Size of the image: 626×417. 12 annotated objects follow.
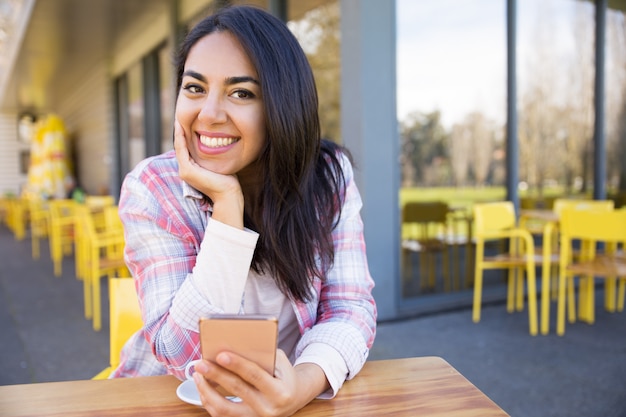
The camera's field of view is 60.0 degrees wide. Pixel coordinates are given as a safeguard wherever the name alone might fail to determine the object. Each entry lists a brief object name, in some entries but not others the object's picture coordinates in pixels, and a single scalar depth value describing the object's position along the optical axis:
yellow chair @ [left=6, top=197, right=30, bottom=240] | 10.66
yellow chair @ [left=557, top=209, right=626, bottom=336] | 3.30
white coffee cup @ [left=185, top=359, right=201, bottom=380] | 0.93
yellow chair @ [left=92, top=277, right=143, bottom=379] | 1.36
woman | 0.97
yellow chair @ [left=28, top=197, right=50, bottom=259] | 8.13
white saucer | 0.82
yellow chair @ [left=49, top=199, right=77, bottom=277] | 6.52
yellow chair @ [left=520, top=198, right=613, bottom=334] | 3.58
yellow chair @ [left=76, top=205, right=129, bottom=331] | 3.91
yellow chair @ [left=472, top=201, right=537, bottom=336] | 3.65
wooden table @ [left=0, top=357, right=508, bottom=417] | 0.80
